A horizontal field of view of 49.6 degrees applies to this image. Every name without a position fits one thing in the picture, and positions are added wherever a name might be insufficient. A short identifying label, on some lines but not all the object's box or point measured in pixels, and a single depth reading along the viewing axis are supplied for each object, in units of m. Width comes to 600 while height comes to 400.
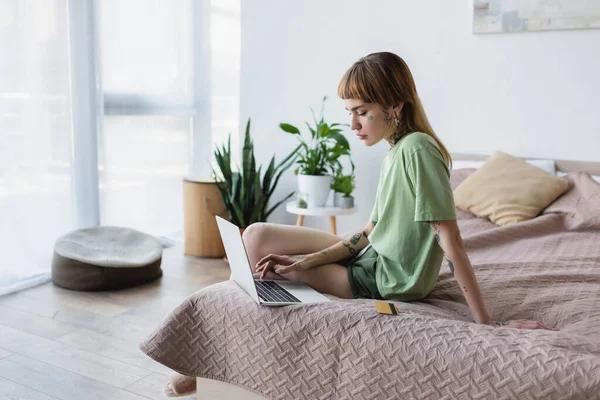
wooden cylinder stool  3.94
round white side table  3.48
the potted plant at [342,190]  3.58
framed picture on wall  3.12
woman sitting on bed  1.60
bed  1.33
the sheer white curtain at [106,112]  3.20
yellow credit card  1.55
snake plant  3.77
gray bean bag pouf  3.20
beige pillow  2.85
